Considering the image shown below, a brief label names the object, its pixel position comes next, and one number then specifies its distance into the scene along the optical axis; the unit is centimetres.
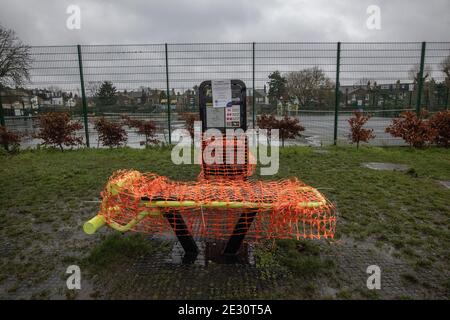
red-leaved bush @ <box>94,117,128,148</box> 916
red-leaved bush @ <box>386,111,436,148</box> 870
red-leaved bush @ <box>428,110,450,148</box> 872
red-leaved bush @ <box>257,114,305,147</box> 905
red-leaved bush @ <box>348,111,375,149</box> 869
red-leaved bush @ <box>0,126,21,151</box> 895
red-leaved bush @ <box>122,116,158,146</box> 947
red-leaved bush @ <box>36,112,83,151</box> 880
